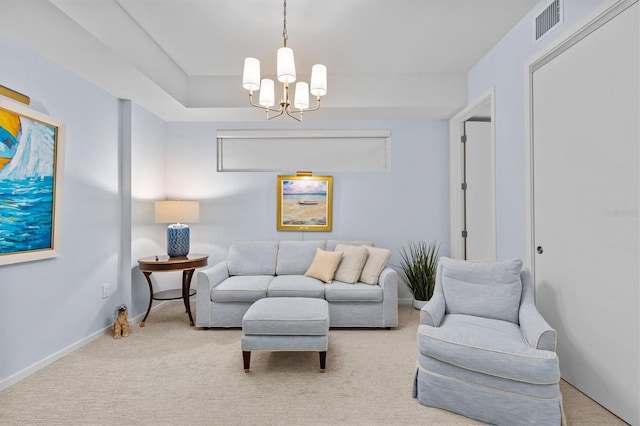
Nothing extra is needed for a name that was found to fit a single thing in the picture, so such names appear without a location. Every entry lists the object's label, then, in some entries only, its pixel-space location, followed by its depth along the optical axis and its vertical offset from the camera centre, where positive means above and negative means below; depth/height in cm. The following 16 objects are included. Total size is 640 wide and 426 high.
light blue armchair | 176 -76
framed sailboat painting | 227 +24
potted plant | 406 -66
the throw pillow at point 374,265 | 359 -55
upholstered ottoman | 249 -88
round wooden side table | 343 -54
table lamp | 377 -5
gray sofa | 340 -84
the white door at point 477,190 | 412 +32
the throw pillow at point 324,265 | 369 -56
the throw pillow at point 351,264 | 363 -54
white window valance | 440 +86
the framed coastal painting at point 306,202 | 439 +18
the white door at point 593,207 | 183 +5
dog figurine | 318 -104
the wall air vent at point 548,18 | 231 +141
